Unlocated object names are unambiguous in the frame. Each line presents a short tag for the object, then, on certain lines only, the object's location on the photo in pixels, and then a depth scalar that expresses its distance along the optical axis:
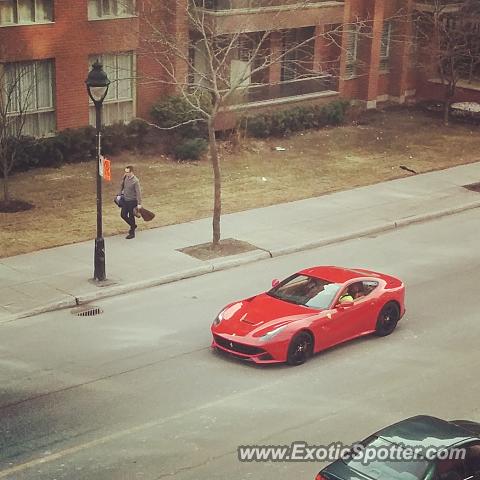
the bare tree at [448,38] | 39.44
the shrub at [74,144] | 30.42
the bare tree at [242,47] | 32.97
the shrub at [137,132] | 32.66
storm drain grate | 19.66
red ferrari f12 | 17.06
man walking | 23.83
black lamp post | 20.52
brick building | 30.58
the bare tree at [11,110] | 26.02
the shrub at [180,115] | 32.84
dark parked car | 11.48
